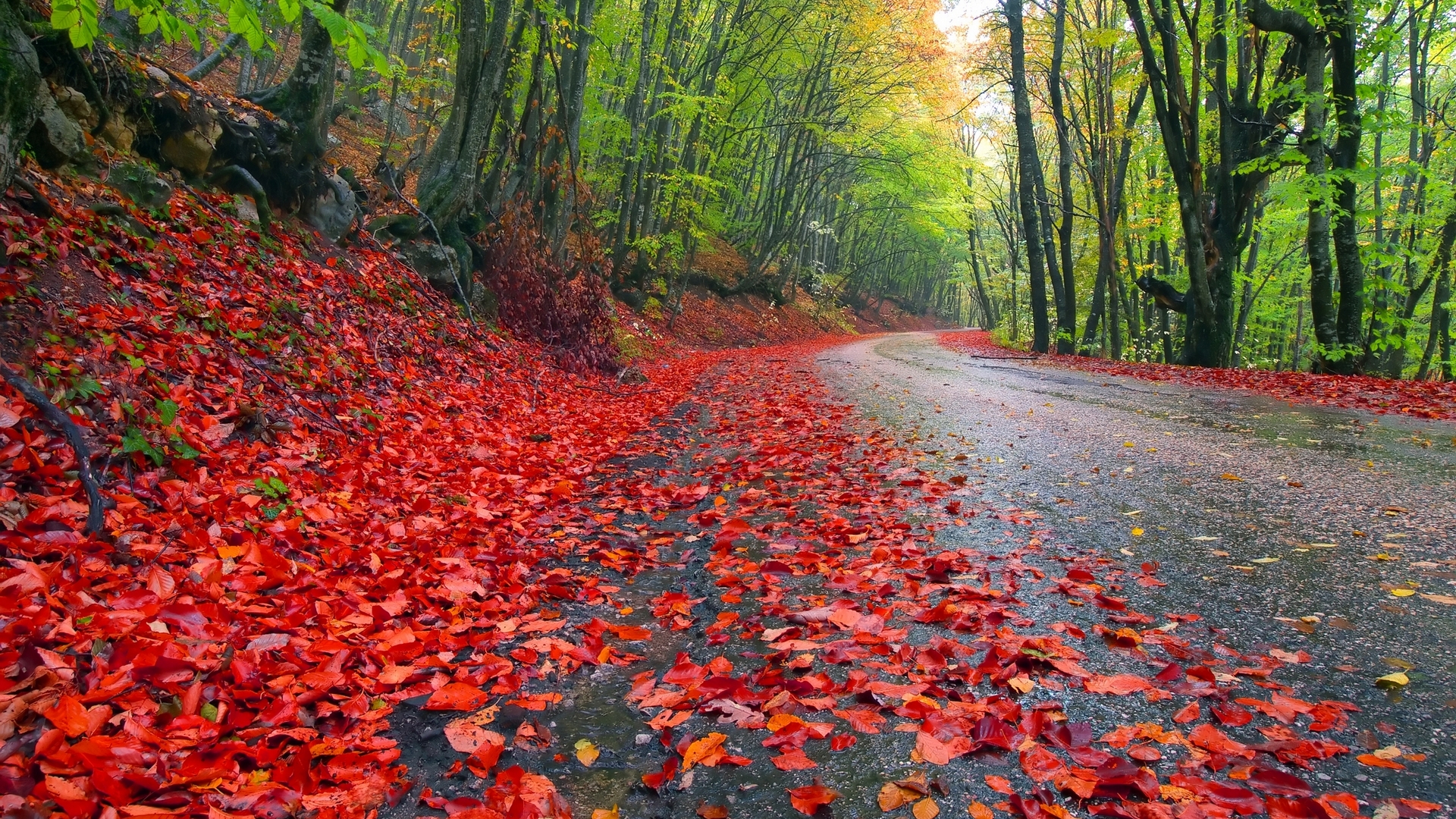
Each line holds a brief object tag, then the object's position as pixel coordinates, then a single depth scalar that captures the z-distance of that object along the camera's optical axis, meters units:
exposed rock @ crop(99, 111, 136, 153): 5.09
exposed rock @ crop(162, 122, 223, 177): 5.62
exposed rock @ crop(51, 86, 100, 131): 4.73
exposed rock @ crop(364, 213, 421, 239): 8.45
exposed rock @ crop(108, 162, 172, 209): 4.85
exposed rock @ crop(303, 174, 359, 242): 7.17
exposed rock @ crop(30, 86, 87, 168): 4.41
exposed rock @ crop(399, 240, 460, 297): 8.48
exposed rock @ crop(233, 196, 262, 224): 5.99
